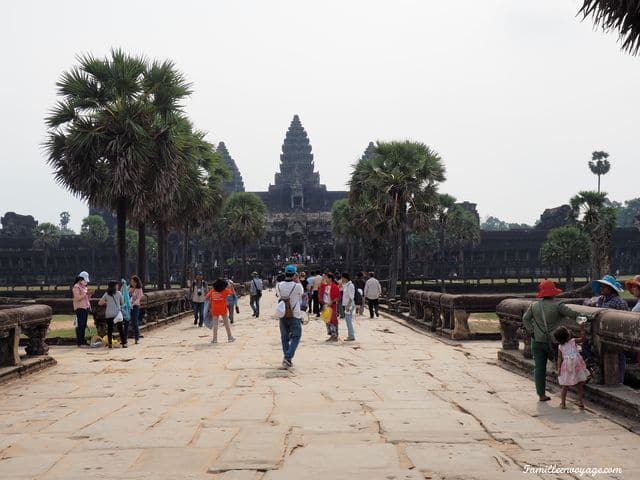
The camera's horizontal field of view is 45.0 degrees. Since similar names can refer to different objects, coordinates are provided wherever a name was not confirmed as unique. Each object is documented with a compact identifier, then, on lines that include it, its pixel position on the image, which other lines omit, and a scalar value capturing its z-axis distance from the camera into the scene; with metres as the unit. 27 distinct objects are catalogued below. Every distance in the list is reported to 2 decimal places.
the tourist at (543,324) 8.20
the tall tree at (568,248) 57.50
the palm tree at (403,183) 30.83
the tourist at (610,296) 8.70
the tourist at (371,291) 23.11
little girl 7.60
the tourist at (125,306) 14.77
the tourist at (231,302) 20.40
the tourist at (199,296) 20.72
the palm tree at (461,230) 79.53
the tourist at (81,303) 14.50
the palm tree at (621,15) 7.64
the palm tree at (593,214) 47.92
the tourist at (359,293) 24.79
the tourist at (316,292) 24.85
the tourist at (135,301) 15.68
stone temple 101.00
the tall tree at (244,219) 55.84
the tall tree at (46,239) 96.00
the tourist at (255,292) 24.03
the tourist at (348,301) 15.87
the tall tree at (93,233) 97.75
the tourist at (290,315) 11.38
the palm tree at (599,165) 108.06
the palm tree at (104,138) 20.36
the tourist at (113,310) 14.34
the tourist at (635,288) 8.40
